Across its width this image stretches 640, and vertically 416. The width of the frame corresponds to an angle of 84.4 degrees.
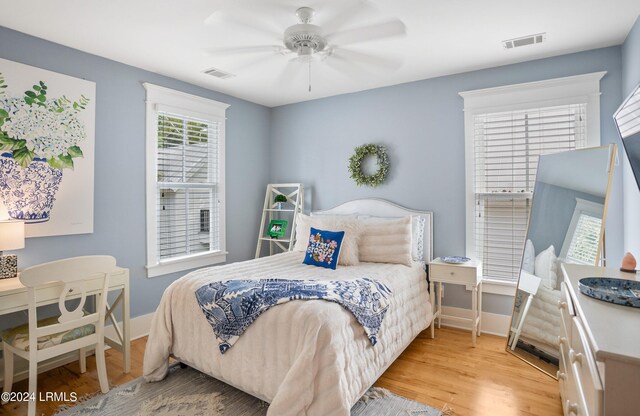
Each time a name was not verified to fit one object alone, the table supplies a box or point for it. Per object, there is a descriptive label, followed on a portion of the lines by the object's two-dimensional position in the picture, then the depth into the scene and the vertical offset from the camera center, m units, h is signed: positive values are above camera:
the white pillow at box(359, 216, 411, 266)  3.31 -0.31
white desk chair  2.13 -0.75
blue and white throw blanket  2.16 -0.58
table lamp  2.37 -0.23
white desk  2.23 -0.59
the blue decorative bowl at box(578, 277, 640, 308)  1.35 -0.35
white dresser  0.97 -0.46
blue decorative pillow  3.22 -0.37
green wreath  4.02 +0.51
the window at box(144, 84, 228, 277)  3.57 +0.31
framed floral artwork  2.62 +0.47
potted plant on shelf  4.66 +0.14
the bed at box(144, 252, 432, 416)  1.86 -0.85
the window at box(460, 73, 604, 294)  3.08 +0.59
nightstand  3.16 -0.65
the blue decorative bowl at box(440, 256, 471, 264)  3.30 -0.48
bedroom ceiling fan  2.37 +1.34
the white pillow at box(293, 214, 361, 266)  3.30 -0.22
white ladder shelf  4.62 -0.02
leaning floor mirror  2.22 -0.20
